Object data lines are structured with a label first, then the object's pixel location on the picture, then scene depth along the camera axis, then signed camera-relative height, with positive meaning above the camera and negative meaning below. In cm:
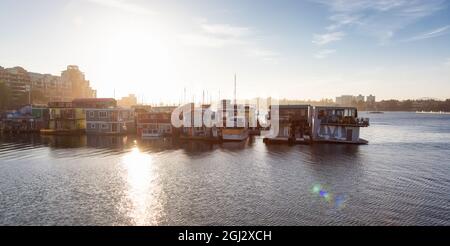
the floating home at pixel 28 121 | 9144 -304
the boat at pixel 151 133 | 7685 -602
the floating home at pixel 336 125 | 6556 -309
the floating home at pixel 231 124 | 7069 -314
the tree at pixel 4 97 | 12250 +707
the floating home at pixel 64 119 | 8331 -216
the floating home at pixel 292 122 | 6662 -244
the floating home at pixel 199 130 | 7100 -472
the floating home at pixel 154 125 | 7761 -370
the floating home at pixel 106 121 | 8006 -264
